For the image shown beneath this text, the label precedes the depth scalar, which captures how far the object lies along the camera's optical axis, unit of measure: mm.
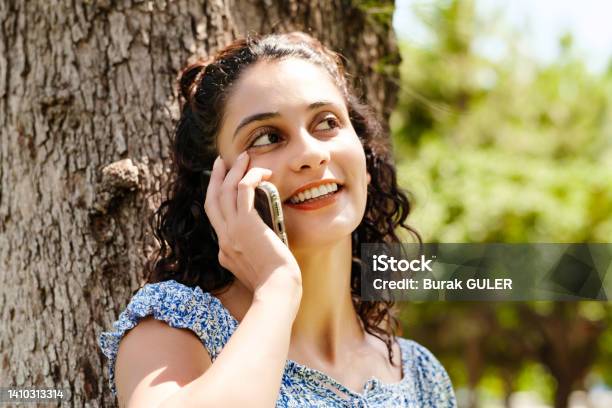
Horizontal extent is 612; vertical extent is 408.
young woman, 2150
